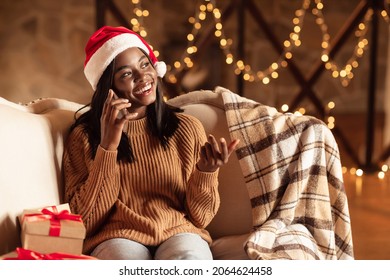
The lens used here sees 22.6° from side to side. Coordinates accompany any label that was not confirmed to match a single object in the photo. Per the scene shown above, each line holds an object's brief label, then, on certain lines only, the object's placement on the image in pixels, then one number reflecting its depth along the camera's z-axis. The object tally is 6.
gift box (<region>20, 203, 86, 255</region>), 2.57
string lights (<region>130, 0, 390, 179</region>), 6.60
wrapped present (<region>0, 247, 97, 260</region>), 2.51
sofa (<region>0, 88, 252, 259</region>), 2.71
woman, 2.73
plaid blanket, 2.96
